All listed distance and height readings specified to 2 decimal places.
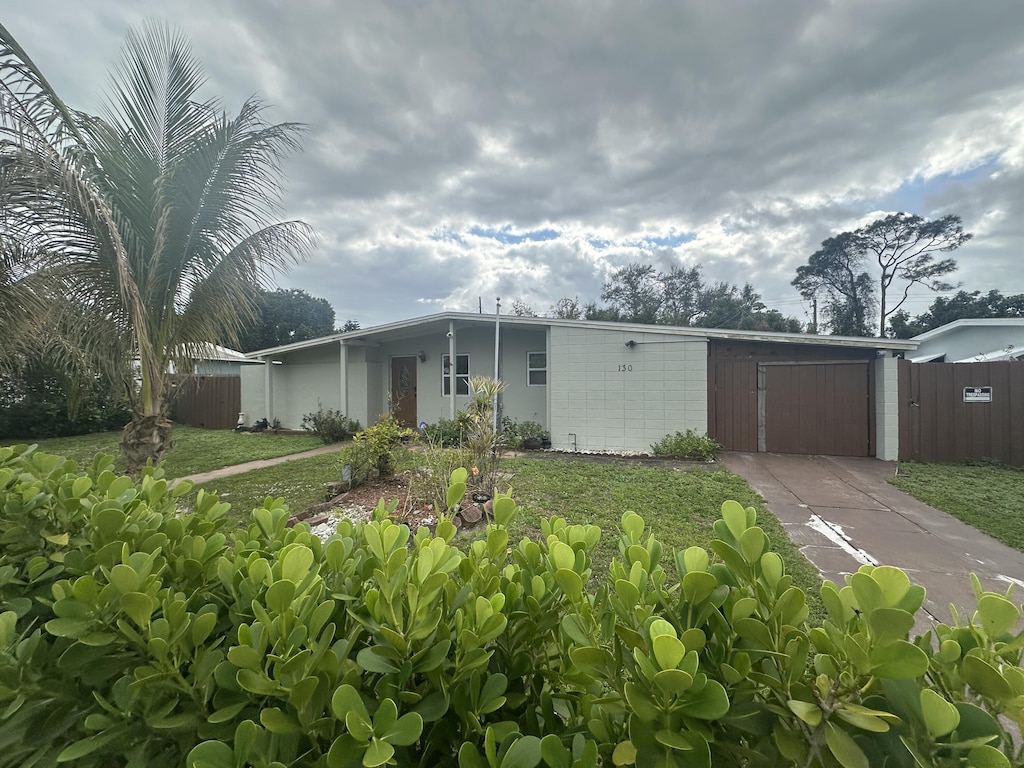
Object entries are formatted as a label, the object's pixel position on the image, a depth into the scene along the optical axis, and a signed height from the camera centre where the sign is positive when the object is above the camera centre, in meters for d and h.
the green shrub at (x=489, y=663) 0.52 -0.42
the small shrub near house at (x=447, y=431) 8.93 -1.04
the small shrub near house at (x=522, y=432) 9.77 -1.16
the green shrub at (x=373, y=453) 6.25 -1.04
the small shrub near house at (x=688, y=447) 8.31 -1.31
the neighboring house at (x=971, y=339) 14.48 +1.57
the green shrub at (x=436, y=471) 4.87 -1.10
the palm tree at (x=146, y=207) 3.47 +1.82
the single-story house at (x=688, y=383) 8.27 +0.00
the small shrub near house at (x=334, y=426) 11.38 -1.13
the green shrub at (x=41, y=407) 11.21 -0.52
